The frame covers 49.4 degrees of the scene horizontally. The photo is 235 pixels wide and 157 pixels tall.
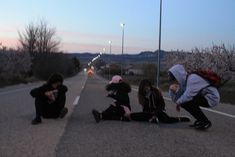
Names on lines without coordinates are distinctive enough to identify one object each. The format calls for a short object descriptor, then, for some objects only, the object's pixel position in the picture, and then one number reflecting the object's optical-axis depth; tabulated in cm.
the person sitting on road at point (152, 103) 648
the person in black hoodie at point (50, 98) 654
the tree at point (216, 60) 2090
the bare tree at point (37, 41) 4928
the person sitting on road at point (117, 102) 665
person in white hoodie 574
